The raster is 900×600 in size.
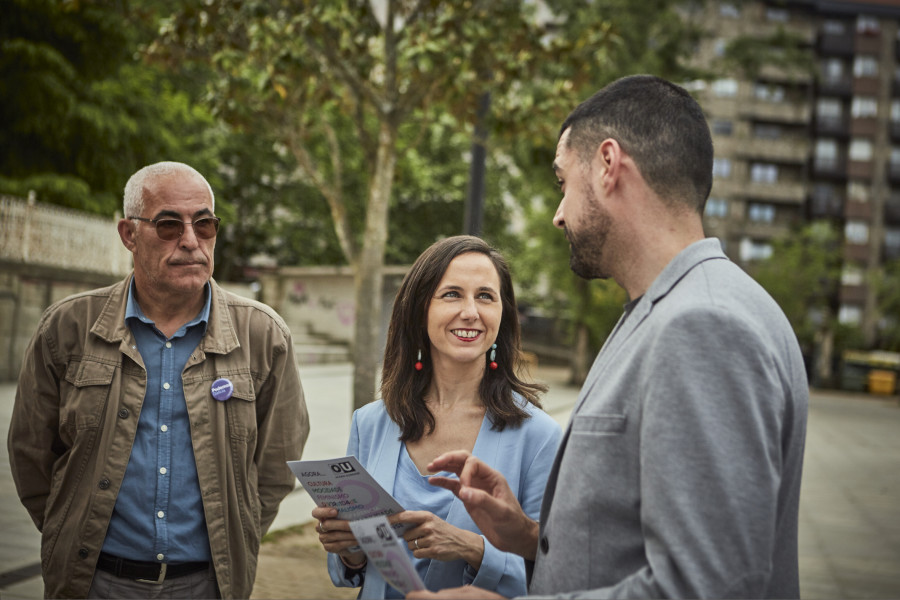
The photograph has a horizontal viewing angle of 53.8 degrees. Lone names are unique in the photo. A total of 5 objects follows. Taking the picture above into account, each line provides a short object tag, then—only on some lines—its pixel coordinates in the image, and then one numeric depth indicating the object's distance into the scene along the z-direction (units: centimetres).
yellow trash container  4628
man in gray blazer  159
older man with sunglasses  294
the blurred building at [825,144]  6662
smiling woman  286
